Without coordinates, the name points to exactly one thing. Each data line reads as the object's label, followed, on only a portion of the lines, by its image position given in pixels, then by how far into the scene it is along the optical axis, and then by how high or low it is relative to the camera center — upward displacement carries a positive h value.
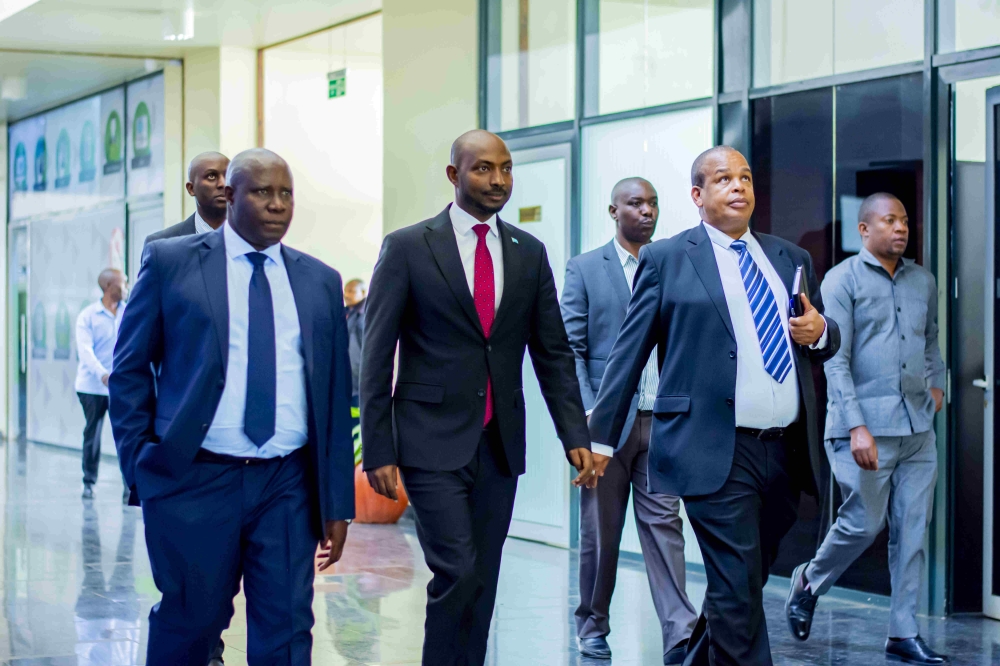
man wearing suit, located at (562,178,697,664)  6.07 -0.66
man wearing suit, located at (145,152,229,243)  5.56 +0.53
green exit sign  14.62 +2.57
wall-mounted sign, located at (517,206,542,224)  10.20 +0.84
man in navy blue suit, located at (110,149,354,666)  3.94 -0.29
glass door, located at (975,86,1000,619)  7.26 -0.34
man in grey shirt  6.44 -0.36
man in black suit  4.49 -0.20
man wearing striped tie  4.52 -0.19
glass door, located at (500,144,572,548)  9.91 -0.50
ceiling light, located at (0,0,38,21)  13.41 +3.13
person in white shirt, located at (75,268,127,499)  12.80 -0.28
